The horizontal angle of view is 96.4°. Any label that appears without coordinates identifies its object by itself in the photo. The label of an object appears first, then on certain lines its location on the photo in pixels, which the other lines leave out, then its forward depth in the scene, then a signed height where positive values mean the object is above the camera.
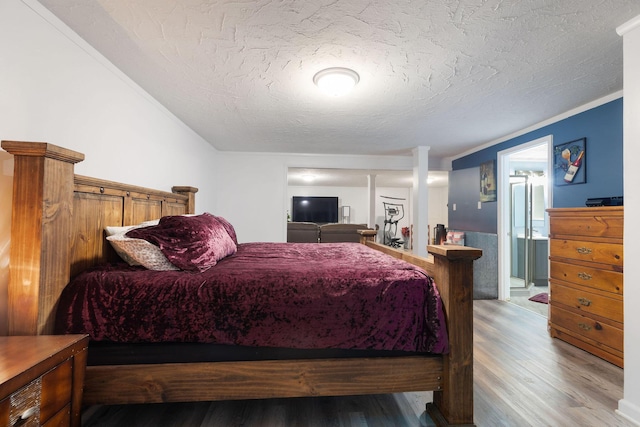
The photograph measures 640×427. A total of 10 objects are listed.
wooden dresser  2.22 -0.49
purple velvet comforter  1.30 -0.43
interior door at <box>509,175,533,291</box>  4.61 -0.22
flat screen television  10.14 +0.30
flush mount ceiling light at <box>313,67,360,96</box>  2.10 +1.05
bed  1.21 -0.67
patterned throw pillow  1.55 -0.20
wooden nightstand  0.84 -0.54
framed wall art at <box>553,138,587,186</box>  2.81 +0.61
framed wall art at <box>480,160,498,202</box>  4.13 +0.58
